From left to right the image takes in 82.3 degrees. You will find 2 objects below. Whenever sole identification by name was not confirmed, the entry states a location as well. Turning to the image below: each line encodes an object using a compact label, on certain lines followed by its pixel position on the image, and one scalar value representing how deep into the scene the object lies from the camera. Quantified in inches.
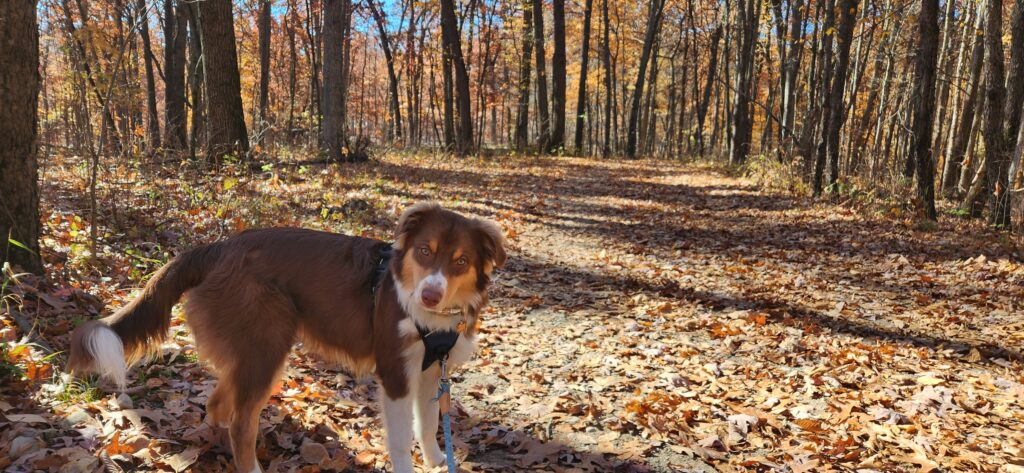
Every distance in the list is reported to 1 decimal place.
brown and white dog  133.8
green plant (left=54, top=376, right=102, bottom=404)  146.3
